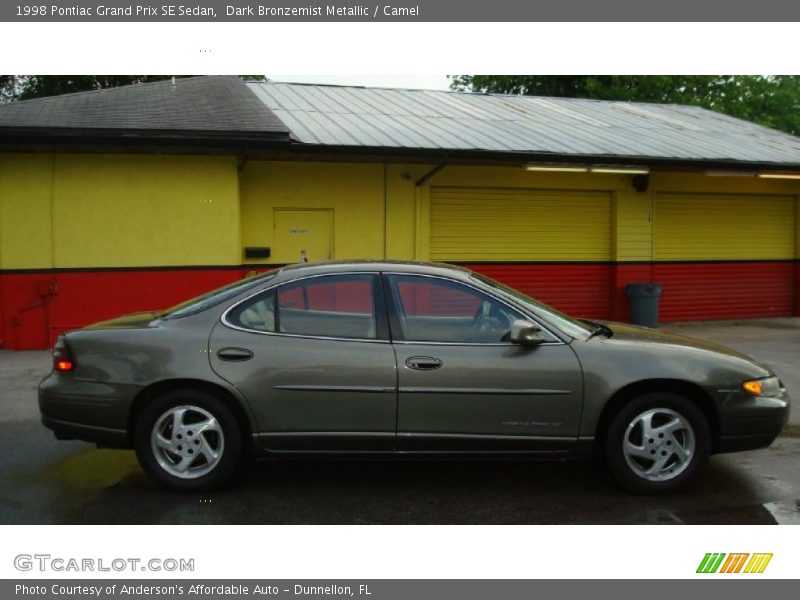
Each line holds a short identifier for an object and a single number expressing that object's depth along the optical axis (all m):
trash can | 13.52
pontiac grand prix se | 4.92
